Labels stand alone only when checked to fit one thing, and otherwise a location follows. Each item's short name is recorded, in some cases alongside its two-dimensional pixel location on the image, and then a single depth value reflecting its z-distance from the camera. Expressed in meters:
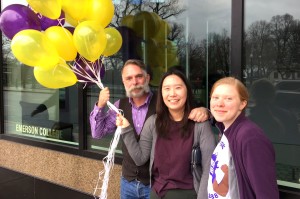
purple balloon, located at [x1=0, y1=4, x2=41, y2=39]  2.73
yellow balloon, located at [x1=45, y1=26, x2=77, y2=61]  2.63
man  2.56
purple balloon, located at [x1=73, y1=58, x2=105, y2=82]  2.80
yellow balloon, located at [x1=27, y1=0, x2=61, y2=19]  2.53
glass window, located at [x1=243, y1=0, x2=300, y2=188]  3.05
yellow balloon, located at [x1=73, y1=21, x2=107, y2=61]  2.45
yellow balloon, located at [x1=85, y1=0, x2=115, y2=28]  2.66
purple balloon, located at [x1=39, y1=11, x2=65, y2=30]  2.79
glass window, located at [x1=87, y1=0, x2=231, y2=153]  3.50
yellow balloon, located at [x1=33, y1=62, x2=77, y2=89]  2.67
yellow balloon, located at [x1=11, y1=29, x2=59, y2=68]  2.52
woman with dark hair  2.15
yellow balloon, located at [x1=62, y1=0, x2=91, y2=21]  2.61
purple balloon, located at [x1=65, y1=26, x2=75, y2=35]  2.89
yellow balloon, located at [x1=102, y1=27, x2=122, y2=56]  2.84
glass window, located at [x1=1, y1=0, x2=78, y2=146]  4.63
